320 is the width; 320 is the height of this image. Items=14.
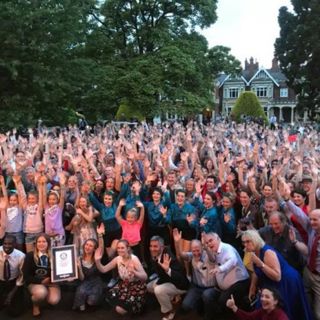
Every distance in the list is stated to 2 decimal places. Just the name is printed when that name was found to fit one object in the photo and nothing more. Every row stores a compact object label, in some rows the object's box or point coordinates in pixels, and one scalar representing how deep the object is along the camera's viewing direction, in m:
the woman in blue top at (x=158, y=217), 4.62
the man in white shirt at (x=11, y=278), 3.98
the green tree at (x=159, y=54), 16.75
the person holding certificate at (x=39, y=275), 4.03
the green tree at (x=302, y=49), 22.03
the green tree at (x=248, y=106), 29.98
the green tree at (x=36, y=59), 12.34
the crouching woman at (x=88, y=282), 4.10
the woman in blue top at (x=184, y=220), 4.45
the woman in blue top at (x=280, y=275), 3.24
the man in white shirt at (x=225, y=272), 3.76
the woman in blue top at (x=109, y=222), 4.58
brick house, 47.01
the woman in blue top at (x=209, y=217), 4.36
